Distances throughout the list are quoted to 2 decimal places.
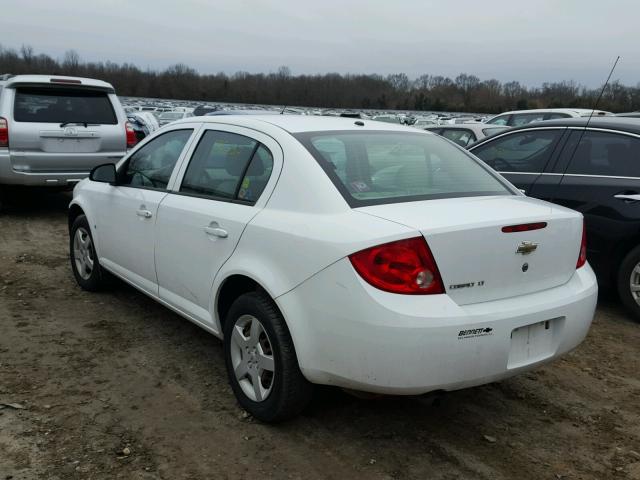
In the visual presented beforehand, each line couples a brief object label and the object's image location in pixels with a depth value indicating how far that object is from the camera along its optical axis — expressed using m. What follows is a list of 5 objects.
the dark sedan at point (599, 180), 4.89
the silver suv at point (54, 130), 7.79
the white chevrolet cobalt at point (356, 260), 2.55
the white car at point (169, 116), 28.17
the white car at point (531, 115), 13.07
